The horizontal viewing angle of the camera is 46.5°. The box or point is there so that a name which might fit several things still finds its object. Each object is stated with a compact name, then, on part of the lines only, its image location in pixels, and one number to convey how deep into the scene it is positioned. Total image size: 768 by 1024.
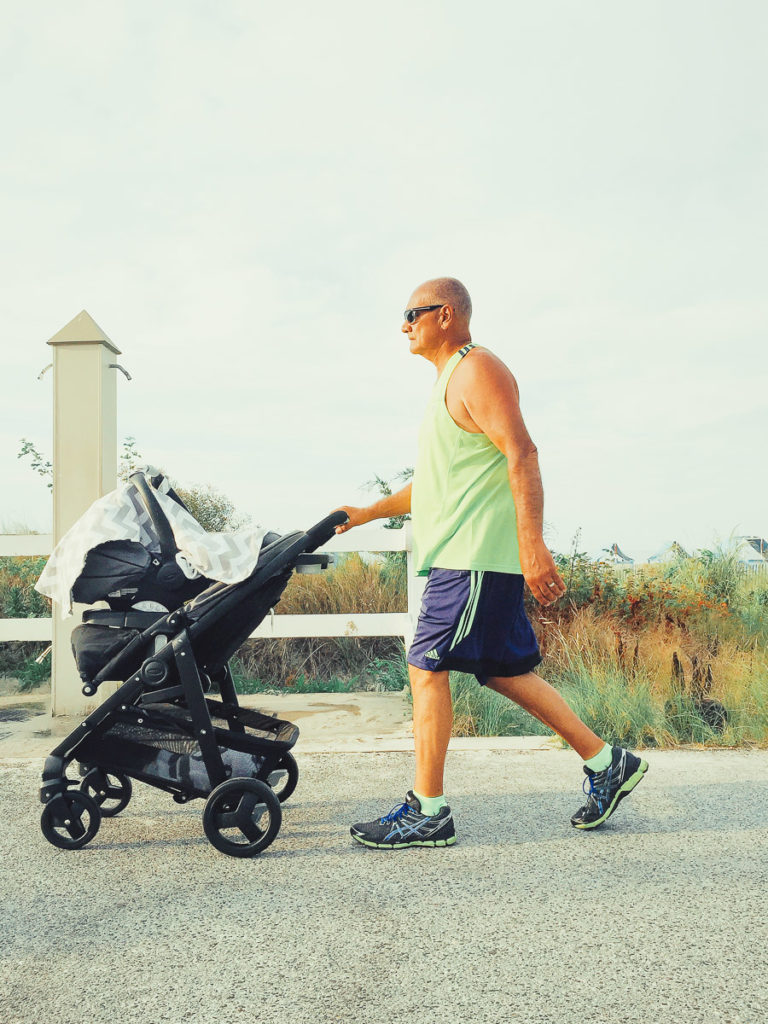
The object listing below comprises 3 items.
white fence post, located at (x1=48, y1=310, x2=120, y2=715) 6.00
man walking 3.19
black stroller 3.16
